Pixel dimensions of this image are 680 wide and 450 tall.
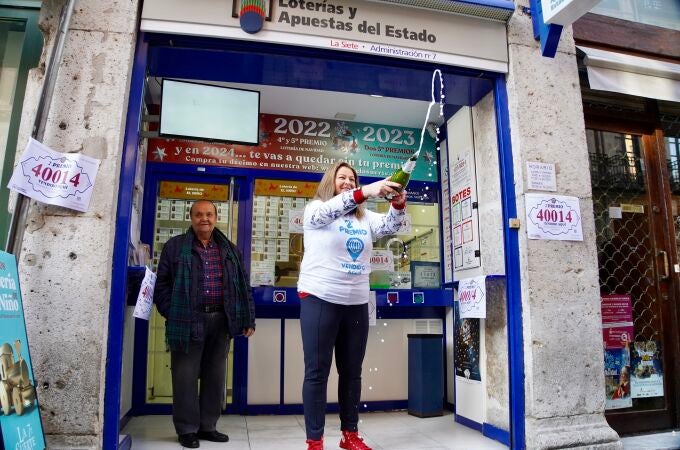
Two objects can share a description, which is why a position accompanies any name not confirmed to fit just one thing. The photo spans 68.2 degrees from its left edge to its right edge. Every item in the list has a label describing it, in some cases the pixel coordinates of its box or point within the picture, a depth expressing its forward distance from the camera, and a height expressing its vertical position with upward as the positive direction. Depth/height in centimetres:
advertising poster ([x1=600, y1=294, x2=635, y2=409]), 375 -24
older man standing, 320 +0
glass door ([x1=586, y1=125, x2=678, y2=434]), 379 +31
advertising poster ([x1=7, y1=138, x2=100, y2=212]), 261 +72
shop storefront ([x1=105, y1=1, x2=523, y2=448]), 322 +123
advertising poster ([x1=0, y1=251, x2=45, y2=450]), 203 -27
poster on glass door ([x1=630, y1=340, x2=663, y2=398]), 383 -41
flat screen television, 370 +150
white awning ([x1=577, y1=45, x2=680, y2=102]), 369 +180
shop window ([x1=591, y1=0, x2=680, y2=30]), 411 +253
